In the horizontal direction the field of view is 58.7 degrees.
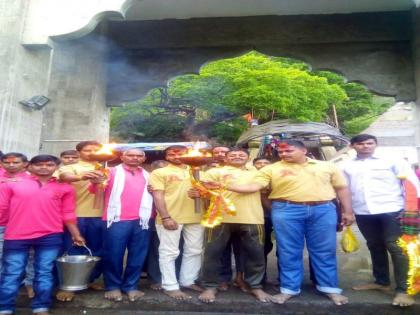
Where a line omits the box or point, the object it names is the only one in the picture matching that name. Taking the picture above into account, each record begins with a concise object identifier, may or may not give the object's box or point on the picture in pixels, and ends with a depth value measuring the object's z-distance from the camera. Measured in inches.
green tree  633.6
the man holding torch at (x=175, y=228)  162.2
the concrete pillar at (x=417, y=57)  262.5
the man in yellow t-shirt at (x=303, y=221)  155.5
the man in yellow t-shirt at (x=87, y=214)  170.1
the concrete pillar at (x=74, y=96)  269.0
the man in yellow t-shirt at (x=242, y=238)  160.9
